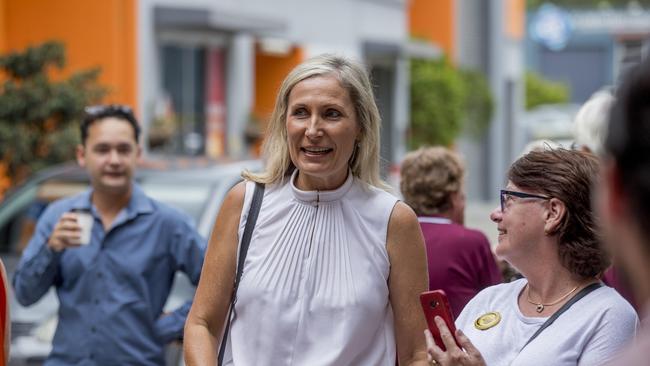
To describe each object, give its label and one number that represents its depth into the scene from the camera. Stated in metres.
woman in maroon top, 5.15
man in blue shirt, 5.31
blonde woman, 3.63
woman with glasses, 3.44
